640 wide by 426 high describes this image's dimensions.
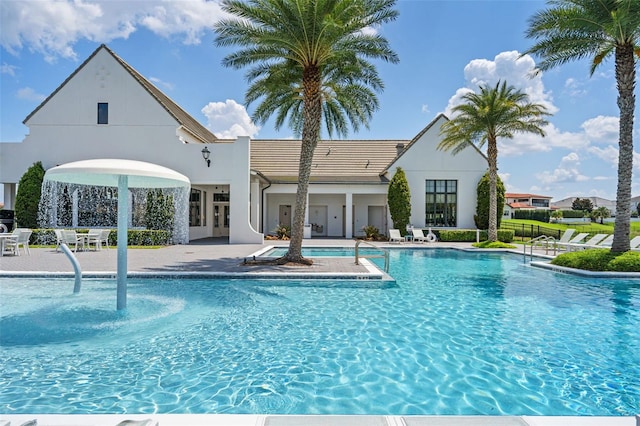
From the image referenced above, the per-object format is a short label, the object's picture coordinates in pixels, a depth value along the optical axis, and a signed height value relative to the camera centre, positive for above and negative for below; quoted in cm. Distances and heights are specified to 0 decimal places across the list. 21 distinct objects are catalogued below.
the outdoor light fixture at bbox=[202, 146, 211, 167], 2186 +392
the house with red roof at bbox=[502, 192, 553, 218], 9262 +573
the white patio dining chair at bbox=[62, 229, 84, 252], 1647 -86
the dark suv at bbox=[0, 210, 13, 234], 2212 -9
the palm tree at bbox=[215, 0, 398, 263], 1233 +631
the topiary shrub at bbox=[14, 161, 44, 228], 2097 +108
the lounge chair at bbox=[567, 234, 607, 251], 1752 -104
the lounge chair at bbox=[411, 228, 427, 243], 2395 -98
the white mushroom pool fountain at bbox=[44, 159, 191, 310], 643 +82
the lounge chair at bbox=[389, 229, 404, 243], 2396 -103
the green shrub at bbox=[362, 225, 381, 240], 2631 -90
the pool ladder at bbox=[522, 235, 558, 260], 1830 -129
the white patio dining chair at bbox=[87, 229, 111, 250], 1766 -91
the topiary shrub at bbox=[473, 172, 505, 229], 2572 +149
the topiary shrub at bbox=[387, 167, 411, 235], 2536 +133
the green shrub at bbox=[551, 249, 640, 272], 1235 -133
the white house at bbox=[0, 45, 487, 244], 2222 +408
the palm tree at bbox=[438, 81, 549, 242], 2159 +623
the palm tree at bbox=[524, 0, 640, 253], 1259 +669
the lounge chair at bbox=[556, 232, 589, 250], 1873 -92
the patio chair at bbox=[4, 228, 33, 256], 1535 -99
